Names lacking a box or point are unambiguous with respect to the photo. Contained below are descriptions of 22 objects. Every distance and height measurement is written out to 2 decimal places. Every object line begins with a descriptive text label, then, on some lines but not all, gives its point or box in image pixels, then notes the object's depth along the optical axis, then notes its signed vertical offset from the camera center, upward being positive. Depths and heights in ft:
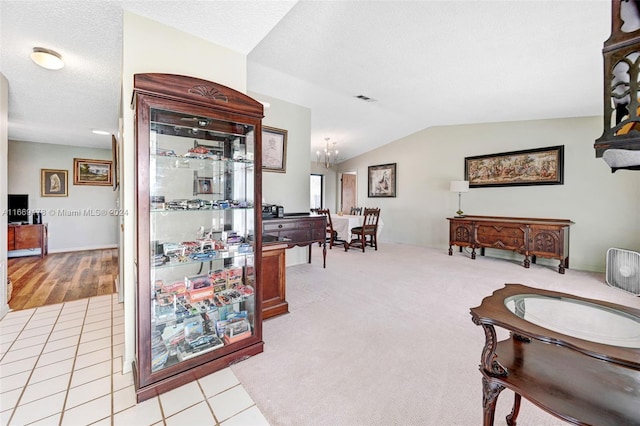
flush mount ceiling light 6.81 +4.02
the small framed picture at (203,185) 6.41 +0.59
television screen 16.38 +0.02
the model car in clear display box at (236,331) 5.95 -2.82
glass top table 2.77 -2.06
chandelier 22.95 +5.39
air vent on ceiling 13.83 +6.00
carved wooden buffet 13.19 -1.43
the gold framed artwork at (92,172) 18.52 +2.65
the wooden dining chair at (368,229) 18.21 -1.42
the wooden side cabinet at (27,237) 15.61 -1.76
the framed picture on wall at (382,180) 22.75 +2.63
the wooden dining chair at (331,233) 18.48 -1.76
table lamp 17.06 +1.56
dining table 18.71 -1.06
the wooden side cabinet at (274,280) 8.10 -2.27
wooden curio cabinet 4.85 -0.47
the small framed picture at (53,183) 17.51 +1.74
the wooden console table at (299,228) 11.45 -0.89
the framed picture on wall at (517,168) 14.49 +2.57
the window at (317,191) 28.48 +2.00
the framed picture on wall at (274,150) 13.58 +3.17
